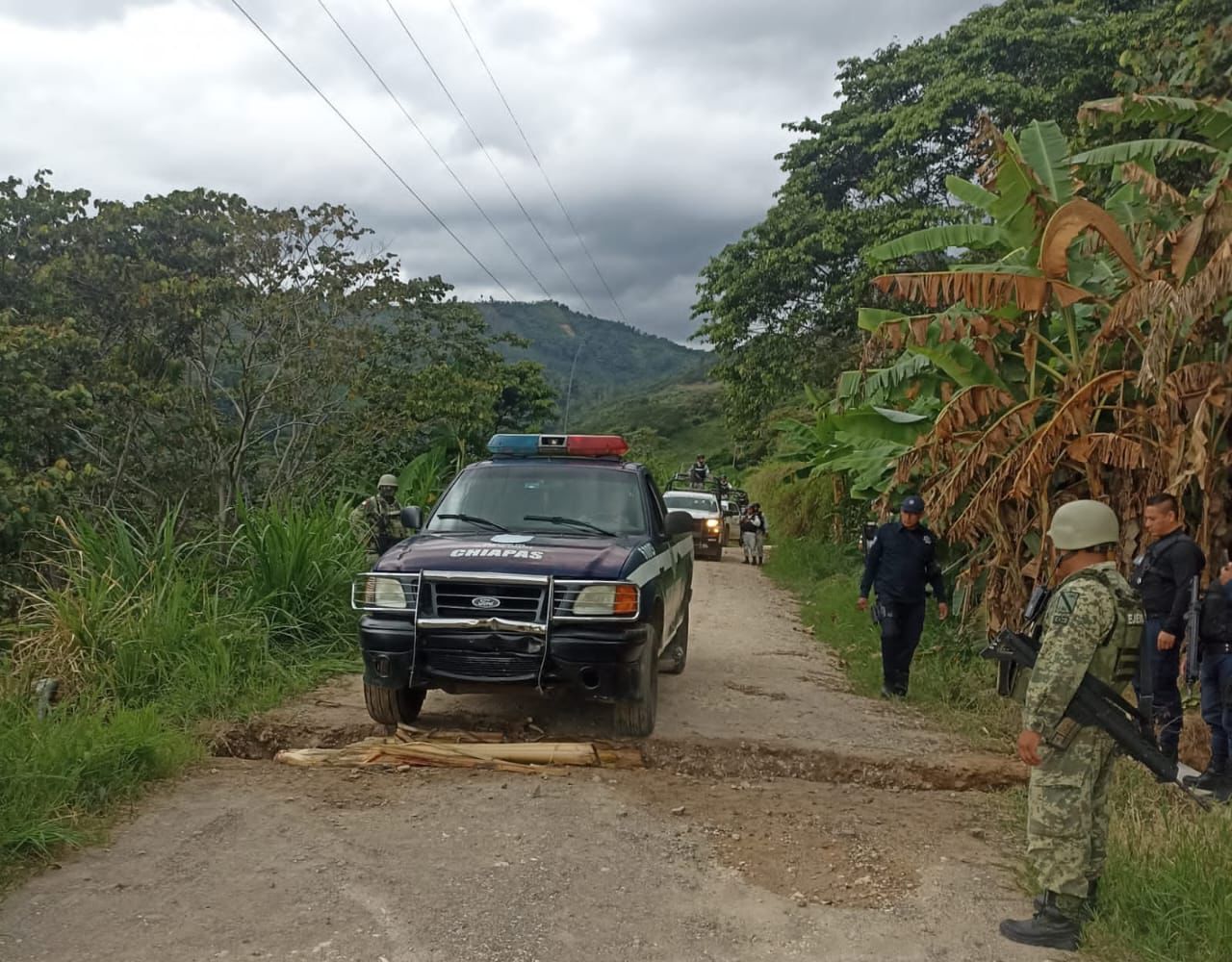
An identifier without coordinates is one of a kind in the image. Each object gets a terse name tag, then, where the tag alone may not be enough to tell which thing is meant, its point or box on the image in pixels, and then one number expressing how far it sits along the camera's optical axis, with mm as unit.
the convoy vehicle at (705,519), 21438
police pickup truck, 5699
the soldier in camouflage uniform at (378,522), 9898
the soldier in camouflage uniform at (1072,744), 3629
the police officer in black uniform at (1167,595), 5898
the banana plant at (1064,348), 6805
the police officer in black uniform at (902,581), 7895
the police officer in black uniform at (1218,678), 5562
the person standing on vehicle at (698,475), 30208
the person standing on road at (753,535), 21312
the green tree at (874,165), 19016
